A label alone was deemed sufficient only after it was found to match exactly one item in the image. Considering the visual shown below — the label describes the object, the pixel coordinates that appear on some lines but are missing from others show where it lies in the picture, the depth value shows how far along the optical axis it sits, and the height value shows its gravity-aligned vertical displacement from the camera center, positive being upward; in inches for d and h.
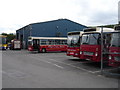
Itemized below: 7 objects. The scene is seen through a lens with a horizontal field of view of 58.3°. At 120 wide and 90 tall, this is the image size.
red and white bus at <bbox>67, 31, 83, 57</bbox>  401.2 +0.4
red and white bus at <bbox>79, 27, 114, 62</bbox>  307.8 -2.7
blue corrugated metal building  1143.1 +166.5
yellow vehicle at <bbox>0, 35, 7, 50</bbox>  933.9 +10.9
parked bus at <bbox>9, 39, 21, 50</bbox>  1098.3 -18.2
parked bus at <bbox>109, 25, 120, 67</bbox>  239.2 -13.9
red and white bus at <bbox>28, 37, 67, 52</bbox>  734.4 -5.8
